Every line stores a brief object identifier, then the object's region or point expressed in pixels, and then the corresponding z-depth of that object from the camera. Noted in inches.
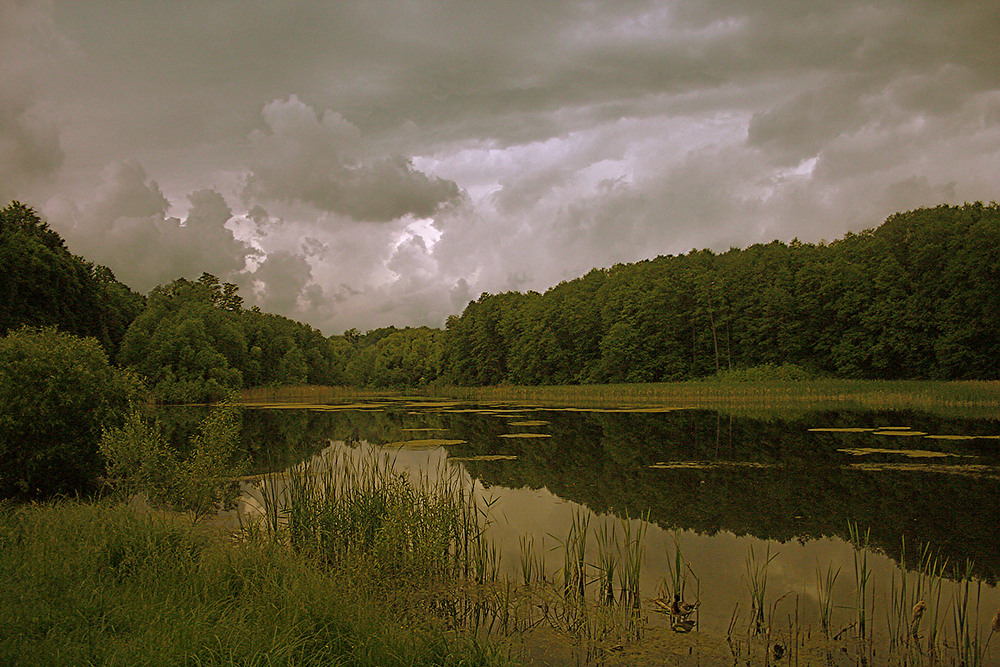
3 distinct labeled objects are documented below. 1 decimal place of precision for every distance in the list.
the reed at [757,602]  233.3
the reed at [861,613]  218.7
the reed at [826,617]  229.1
